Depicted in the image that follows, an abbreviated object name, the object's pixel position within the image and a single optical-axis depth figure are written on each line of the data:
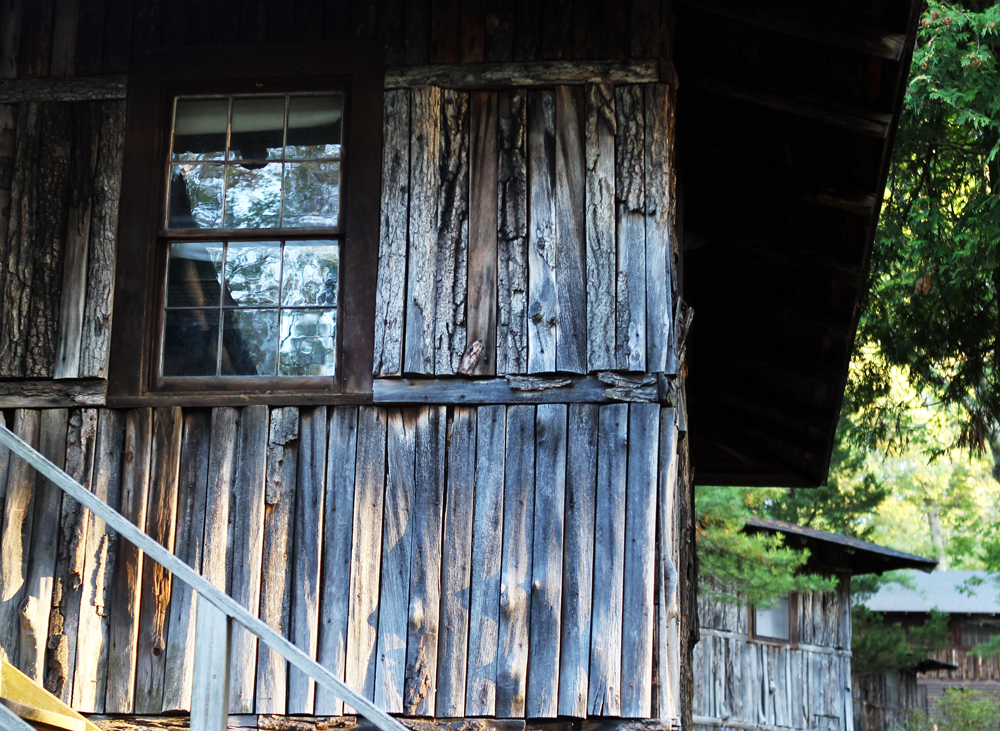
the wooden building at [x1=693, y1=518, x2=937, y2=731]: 20.16
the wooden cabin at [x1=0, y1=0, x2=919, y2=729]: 5.29
